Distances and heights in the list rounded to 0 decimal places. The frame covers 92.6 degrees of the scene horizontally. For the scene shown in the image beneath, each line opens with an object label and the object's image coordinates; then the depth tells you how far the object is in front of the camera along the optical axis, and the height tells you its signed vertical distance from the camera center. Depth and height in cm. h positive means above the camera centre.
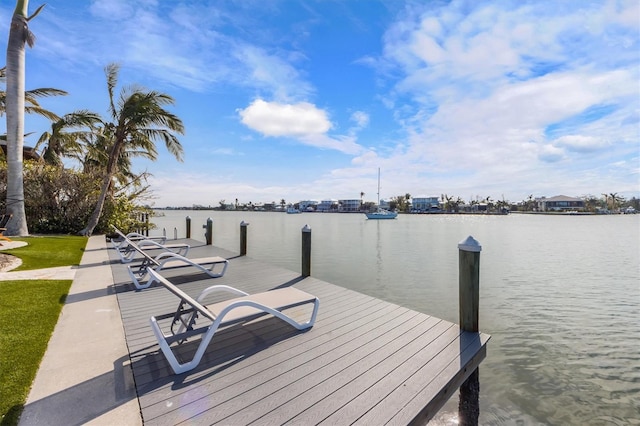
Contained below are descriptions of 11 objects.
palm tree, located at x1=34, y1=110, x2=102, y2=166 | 1553 +480
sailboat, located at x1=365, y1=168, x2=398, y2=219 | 7569 -2
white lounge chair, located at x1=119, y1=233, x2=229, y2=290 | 578 -107
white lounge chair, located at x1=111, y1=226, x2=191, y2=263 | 814 -98
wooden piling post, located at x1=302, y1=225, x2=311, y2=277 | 707 -84
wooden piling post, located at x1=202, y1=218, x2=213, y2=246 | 1219 -68
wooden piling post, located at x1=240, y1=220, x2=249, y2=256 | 998 -76
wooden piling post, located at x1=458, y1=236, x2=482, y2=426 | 390 -88
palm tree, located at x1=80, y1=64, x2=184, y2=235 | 1426 +449
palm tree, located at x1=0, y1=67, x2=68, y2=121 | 1578 +596
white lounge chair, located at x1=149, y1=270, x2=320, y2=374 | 289 -108
